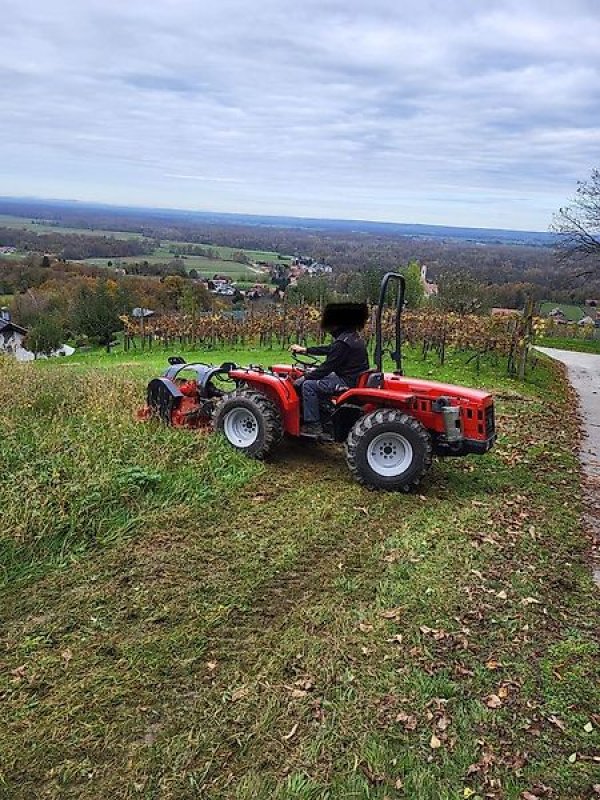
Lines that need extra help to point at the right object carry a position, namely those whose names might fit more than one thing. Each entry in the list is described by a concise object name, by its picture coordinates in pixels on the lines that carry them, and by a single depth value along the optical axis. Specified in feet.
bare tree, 85.81
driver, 20.38
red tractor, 19.47
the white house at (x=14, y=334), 151.12
